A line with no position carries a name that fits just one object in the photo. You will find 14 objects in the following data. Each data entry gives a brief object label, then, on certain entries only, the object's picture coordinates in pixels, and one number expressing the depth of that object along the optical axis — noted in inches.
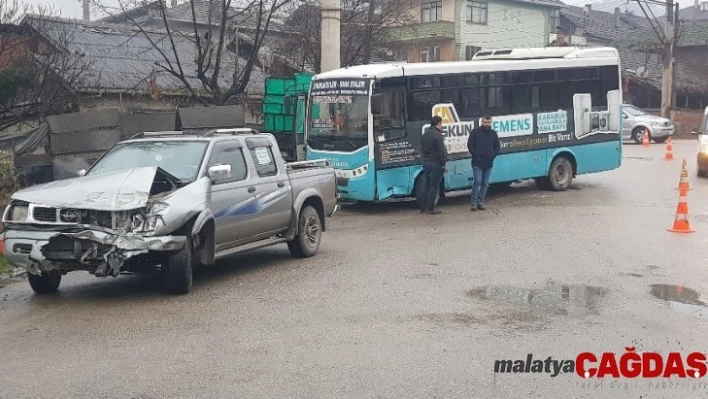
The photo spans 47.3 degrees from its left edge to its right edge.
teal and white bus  644.7
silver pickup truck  331.0
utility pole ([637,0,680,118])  1700.3
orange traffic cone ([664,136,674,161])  1105.2
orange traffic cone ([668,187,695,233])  531.5
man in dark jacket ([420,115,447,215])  621.0
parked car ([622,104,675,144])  1482.5
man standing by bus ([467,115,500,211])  633.0
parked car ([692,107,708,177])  865.5
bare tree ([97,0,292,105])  771.2
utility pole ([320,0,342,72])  775.7
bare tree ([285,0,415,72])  1075.9
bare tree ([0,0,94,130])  717.9
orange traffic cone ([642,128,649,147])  1385.3
